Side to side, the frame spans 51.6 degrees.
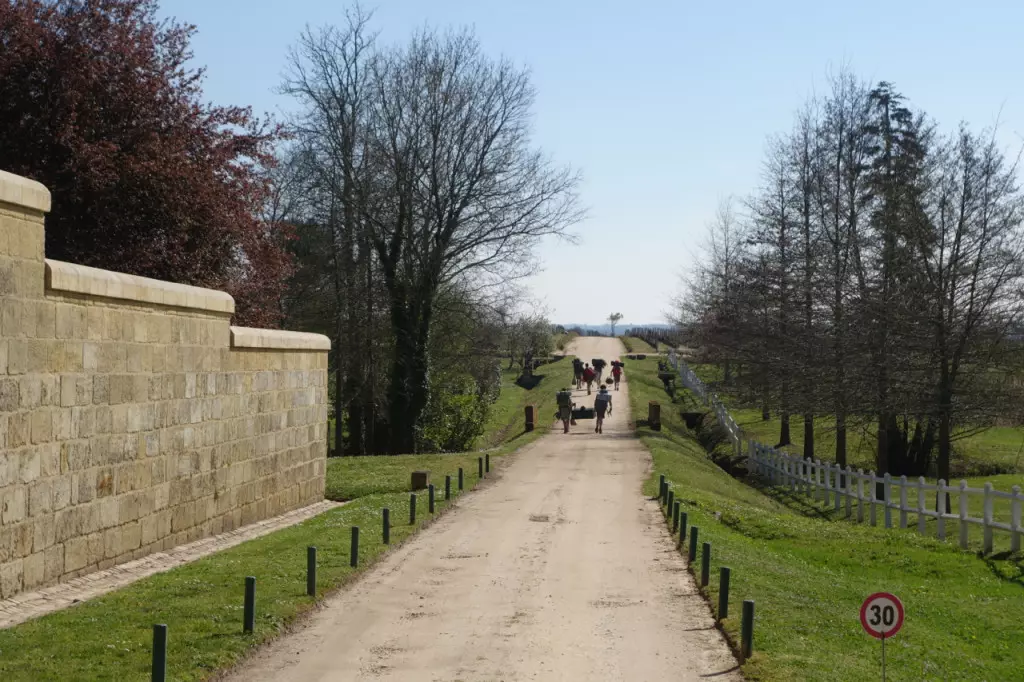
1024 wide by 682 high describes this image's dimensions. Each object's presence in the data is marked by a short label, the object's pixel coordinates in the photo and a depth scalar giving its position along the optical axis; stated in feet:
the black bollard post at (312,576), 39.42
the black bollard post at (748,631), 32.40
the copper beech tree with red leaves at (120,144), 59.00
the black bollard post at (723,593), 36.88
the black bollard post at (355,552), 46.11
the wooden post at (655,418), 130.93
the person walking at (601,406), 125.93
